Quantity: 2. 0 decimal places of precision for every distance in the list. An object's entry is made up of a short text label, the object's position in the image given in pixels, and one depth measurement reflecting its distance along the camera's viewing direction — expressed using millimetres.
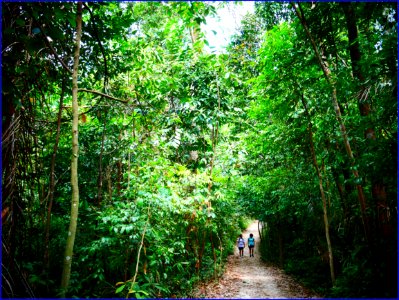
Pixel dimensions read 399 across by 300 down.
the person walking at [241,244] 16734
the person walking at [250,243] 17234
